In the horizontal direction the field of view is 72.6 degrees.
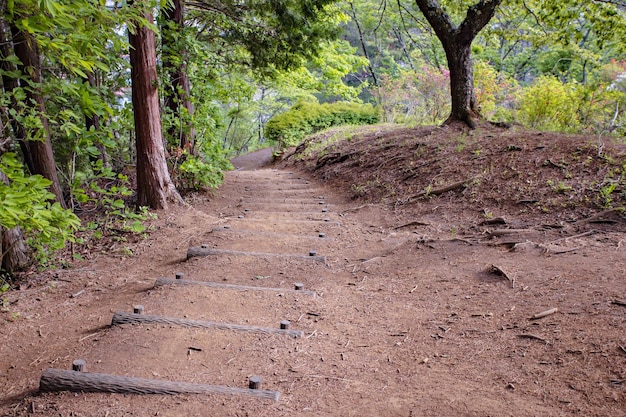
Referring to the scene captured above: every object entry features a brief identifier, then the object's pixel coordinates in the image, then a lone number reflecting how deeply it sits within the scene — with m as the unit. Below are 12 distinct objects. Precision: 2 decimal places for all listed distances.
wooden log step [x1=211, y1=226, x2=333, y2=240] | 5.20
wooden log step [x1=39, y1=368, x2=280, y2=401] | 2.17
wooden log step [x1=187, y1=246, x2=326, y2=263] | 4.50
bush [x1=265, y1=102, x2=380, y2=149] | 17.38
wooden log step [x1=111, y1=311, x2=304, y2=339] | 2.90
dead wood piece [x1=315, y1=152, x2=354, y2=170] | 9.96
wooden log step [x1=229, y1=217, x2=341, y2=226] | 5.88
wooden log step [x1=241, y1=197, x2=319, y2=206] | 7.56
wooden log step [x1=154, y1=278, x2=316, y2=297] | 3.62
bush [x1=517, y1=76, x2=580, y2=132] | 8.65
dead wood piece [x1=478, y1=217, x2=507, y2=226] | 4.88
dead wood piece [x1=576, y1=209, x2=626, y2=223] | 4.20
